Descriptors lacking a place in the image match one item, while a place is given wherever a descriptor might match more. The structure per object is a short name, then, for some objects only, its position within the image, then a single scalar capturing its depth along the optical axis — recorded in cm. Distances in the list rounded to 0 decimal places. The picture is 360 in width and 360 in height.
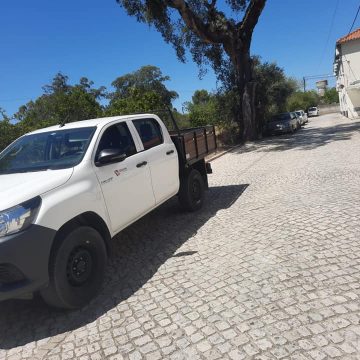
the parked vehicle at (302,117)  3518
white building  3334
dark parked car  2559
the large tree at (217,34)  1900
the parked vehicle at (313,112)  5934
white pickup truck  313
